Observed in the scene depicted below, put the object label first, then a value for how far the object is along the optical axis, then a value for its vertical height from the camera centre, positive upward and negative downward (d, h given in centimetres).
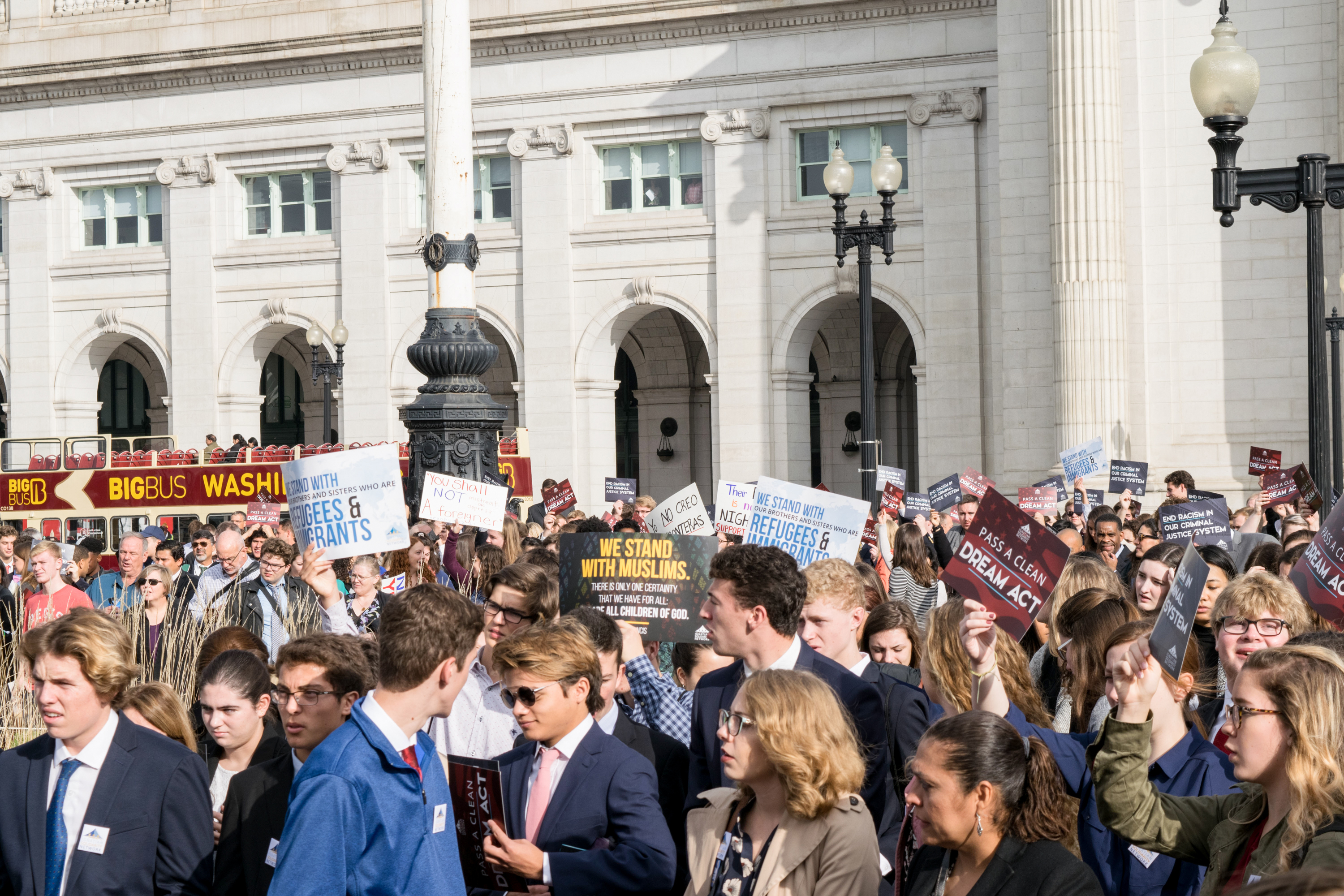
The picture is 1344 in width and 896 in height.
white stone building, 2928 +416
